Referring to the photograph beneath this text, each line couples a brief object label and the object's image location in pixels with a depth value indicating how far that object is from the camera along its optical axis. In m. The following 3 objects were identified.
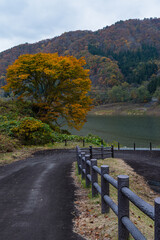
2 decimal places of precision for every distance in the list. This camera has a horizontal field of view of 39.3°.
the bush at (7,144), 17.76
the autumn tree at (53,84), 27.55
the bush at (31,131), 21.55
